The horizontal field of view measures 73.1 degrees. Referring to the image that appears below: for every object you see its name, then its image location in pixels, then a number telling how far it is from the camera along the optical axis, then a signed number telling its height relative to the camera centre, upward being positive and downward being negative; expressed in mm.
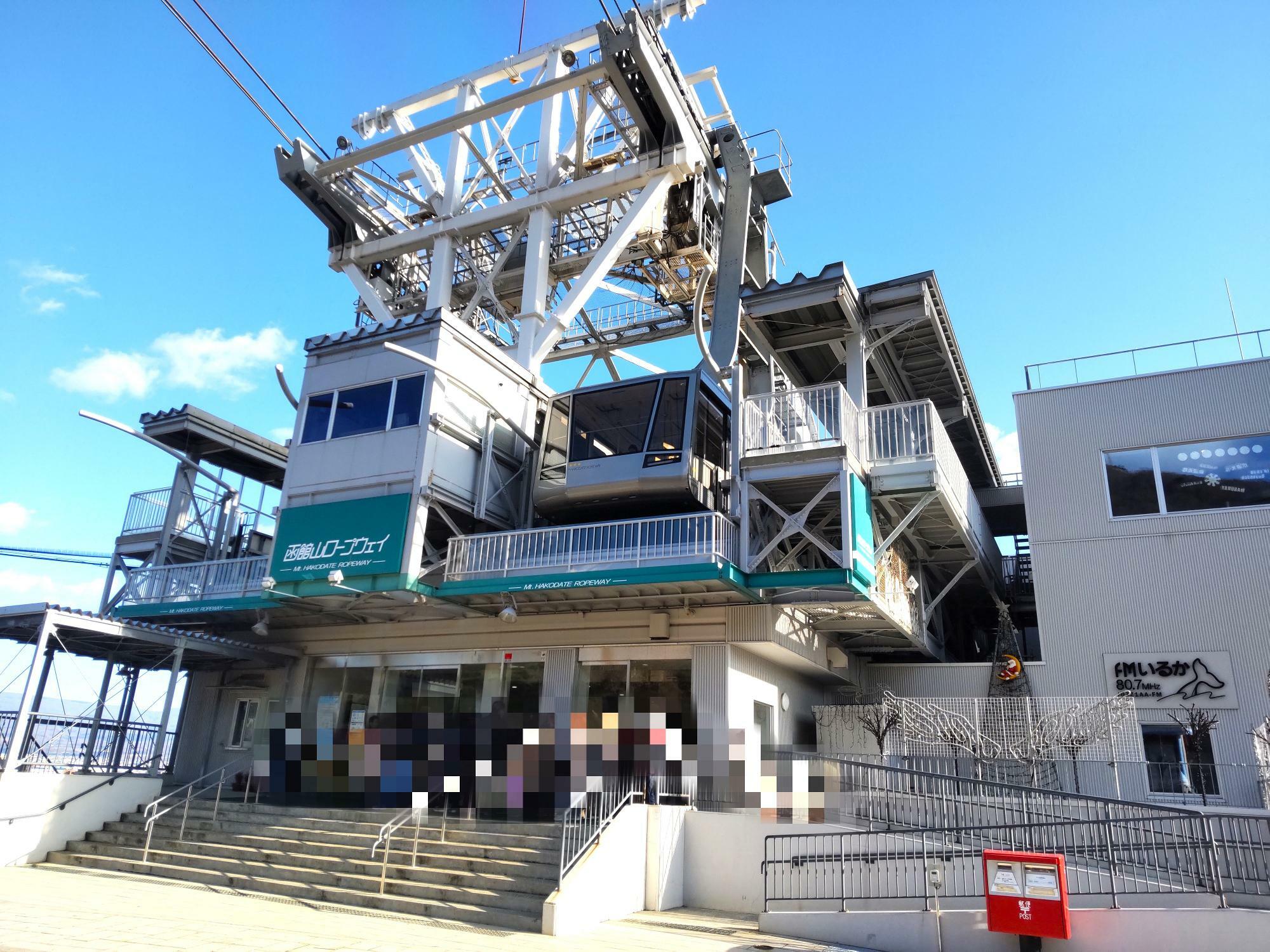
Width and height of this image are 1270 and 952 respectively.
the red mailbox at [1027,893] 9555 -1160
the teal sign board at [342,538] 16859 +4179
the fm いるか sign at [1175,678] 16891 +2161
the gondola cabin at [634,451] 16797 +6112
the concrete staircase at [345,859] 11695 -1561
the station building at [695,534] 16141 +4785
